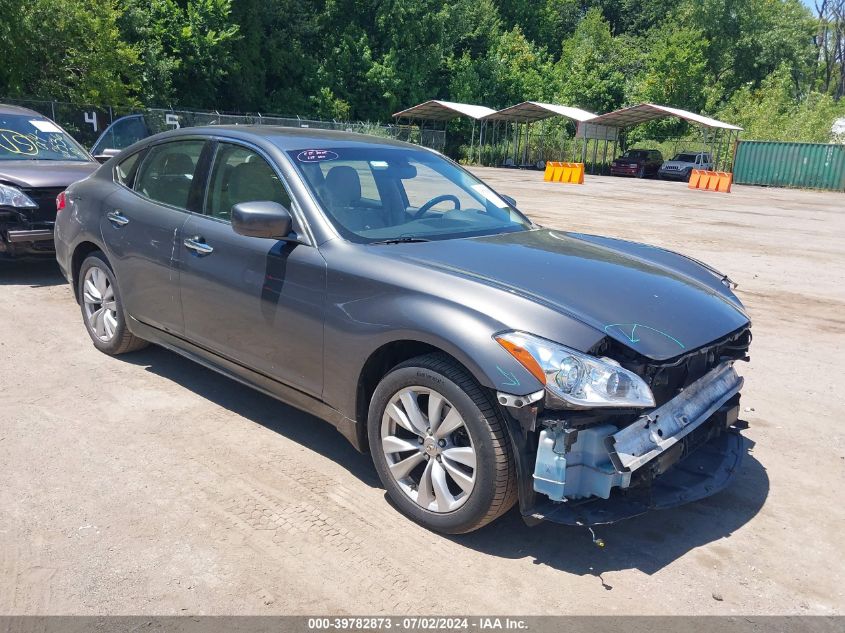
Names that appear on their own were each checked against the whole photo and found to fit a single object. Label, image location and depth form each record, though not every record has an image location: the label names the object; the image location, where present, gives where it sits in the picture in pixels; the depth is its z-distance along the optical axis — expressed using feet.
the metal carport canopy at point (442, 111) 134.00
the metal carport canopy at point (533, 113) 131.34
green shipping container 117.19
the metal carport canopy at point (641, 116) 121.42
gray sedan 9.62
